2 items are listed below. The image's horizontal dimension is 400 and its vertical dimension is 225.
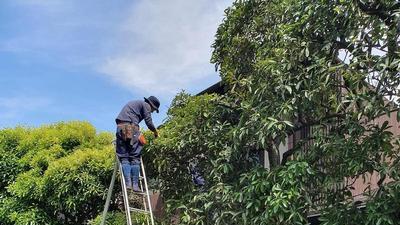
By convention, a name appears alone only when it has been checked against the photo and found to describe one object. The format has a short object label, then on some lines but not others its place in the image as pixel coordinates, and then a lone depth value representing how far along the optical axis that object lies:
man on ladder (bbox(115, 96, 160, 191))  8.48
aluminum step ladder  8.32
